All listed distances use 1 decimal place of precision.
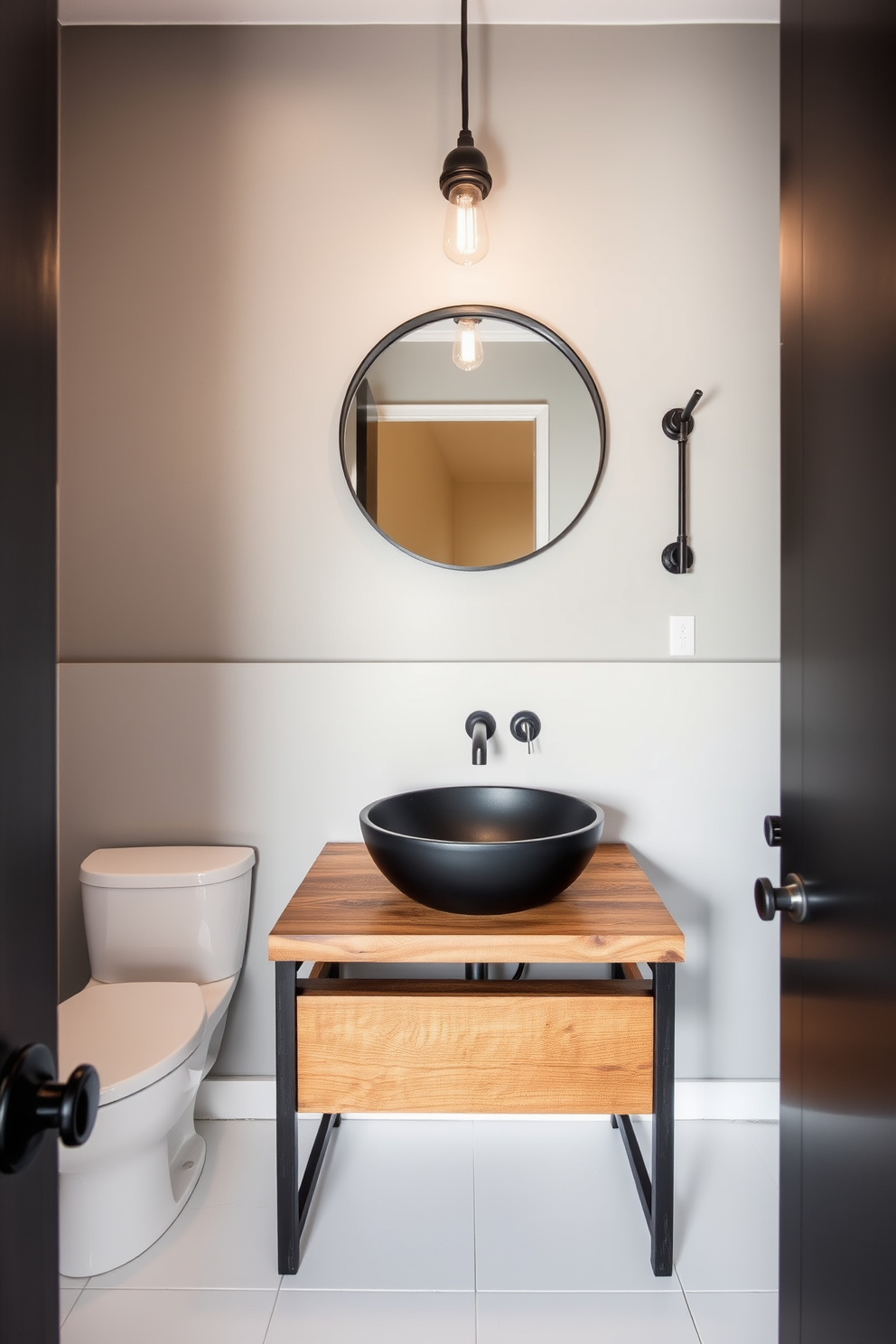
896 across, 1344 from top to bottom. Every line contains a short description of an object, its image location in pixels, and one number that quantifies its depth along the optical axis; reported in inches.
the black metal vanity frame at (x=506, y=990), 52.8
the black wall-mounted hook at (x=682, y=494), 68.8
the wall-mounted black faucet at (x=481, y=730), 63.6
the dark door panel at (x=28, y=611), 20.9
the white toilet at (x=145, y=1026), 51.5
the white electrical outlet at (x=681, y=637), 70.7
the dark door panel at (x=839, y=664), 26.7
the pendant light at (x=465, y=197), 62.9
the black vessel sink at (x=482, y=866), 50.2
